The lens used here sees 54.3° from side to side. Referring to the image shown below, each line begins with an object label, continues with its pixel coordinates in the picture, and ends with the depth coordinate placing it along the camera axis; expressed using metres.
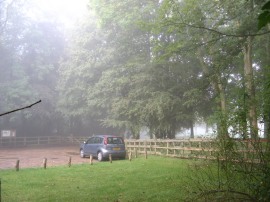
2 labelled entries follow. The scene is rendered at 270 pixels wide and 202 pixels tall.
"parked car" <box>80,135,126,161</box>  16.31
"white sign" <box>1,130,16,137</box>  27.75
